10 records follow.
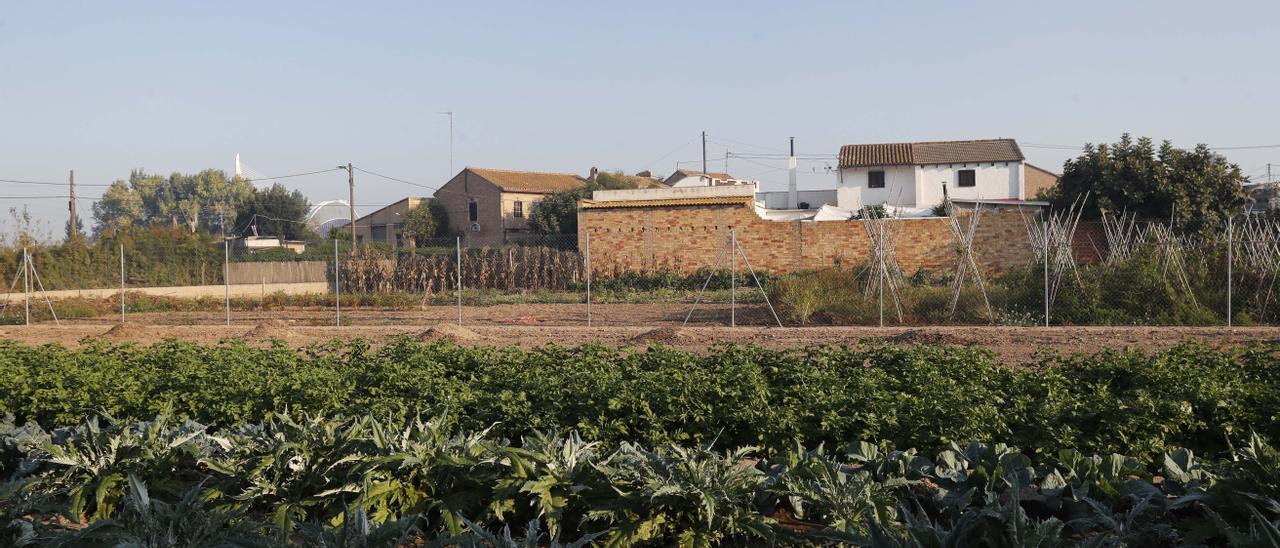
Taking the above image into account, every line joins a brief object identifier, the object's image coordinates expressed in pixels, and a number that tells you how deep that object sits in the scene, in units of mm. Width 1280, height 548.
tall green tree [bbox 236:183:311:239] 64625
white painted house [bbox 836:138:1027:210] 41250
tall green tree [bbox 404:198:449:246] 47250
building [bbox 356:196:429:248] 50531
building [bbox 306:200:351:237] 64188
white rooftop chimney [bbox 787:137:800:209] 44062
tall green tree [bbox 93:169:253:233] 90312
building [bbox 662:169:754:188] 48375
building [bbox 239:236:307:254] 49159
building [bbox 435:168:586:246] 46594
